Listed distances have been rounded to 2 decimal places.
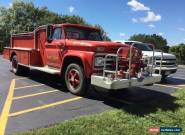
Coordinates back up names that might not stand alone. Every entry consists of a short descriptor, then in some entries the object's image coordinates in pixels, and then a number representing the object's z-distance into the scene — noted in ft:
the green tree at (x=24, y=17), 91.70
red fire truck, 12.03
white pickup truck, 19.58
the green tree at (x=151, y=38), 155.24
